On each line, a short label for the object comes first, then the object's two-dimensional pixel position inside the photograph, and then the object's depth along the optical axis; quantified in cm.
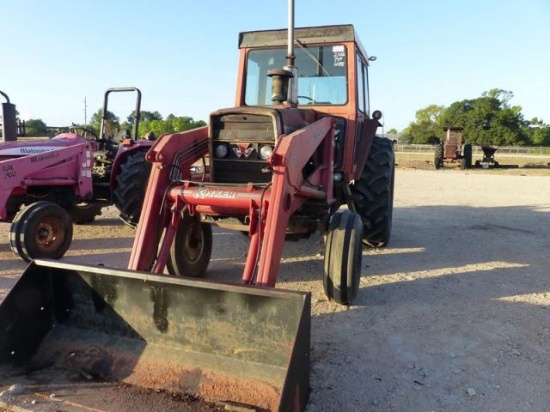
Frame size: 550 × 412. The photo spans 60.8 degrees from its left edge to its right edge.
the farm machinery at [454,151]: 2522
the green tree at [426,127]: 6725
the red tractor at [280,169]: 372
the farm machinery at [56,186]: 563
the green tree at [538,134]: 6532
